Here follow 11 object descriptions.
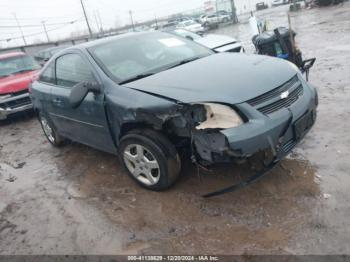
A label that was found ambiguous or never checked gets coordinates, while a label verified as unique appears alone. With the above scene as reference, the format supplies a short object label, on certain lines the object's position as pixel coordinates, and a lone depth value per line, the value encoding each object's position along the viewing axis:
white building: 49.77
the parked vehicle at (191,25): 29.69
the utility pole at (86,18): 42.17
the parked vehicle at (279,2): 47.42
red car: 8.11
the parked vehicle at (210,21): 33.91
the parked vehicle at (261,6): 47.56
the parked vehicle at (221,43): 8.35
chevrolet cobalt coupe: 3.01
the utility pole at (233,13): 33.97
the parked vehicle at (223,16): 35.91
